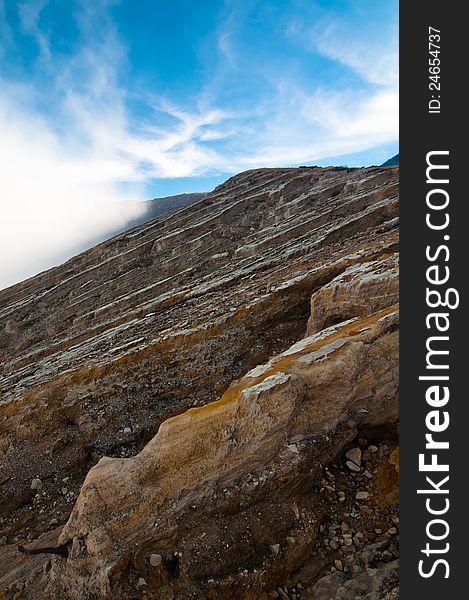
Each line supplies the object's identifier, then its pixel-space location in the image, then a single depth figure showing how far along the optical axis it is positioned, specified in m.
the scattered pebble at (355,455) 6.99
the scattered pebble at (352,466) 6.89
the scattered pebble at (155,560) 5.78
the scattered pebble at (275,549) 5.83
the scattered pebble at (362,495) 6.49
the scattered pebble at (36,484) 10.30
